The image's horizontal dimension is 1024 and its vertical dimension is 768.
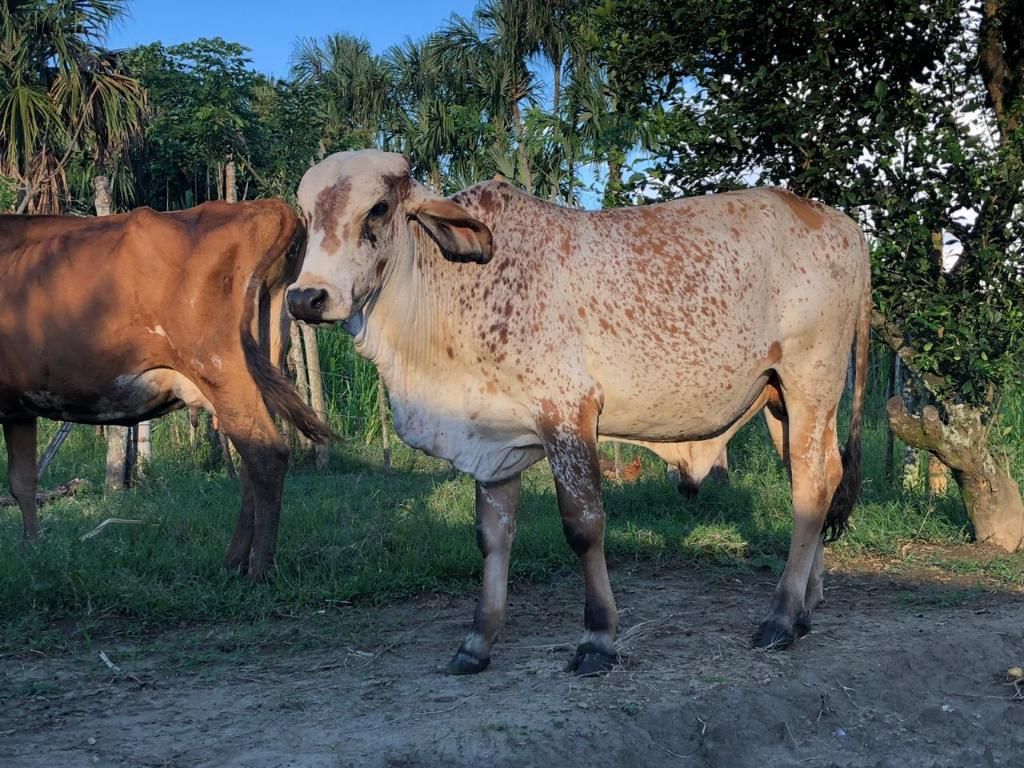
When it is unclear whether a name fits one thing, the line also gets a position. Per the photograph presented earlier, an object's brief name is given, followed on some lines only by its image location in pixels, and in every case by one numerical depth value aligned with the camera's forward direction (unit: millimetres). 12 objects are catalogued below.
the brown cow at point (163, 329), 6133
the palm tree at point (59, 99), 10117
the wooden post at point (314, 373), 11453
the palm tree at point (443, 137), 14547
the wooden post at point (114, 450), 9086
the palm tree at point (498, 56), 18719
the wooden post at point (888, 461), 8452
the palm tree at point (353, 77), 20422
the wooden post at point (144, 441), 10008
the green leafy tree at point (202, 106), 11398
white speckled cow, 4281
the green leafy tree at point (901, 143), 6340
